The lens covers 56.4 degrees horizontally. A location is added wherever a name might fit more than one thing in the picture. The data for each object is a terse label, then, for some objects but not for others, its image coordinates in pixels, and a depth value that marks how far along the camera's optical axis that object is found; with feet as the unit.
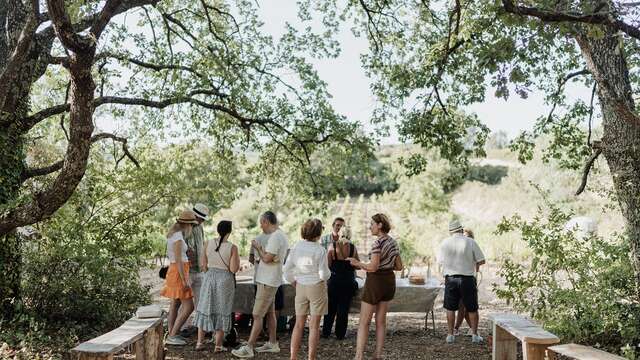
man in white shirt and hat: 25.76
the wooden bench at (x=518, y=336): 17.67
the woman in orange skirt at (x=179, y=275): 23.44
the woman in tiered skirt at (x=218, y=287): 22.90
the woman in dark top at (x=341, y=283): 25.03
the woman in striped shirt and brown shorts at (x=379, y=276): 21.16
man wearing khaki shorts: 22.38
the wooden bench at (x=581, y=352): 15.96
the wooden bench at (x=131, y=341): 15.20
